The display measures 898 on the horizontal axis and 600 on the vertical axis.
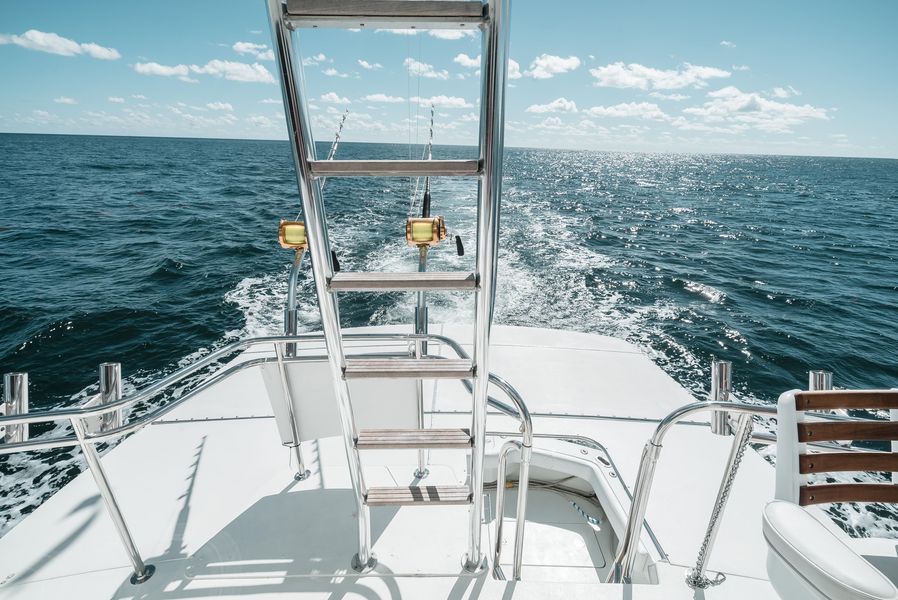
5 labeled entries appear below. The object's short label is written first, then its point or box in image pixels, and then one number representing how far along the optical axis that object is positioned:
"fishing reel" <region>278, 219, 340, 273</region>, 2.12
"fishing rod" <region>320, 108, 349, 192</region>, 2.11
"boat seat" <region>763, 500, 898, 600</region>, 1.09
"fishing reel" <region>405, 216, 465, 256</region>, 1.82
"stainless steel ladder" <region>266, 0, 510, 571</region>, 1.01
